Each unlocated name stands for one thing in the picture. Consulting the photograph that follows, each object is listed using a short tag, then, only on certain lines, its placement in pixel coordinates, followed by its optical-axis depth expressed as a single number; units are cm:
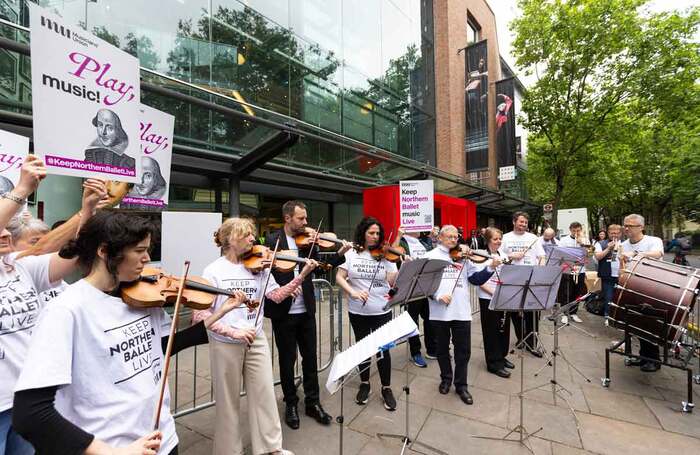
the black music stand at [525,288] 378
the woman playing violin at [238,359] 261
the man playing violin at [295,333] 334
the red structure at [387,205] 1078
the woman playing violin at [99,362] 113
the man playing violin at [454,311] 399
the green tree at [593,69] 1277
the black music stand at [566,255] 623
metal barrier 382
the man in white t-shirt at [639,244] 500
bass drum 376
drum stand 372
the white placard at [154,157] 370
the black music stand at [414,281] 327
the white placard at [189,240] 364
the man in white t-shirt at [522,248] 541
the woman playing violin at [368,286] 379
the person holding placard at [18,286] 174
